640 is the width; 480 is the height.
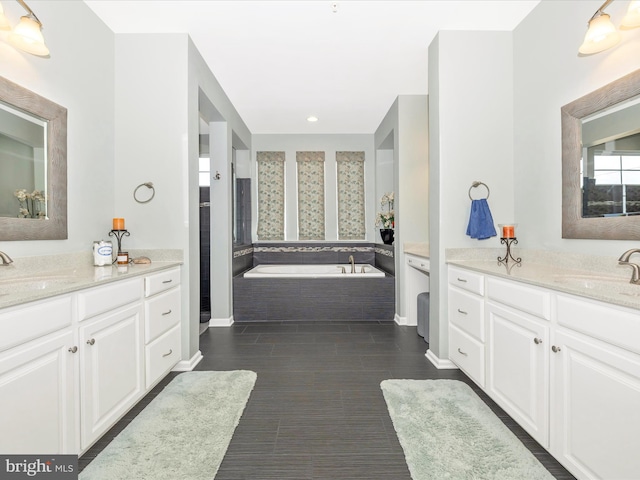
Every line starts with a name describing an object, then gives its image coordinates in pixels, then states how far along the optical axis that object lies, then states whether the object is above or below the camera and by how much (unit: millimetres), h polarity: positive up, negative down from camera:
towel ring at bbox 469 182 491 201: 2770 +382
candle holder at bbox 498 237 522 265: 2494 -128
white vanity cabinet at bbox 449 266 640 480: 1211 -598
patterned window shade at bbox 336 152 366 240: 5504 +607
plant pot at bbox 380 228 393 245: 4754 -31
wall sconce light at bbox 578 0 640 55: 1747 +1007
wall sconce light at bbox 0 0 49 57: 1757 +1020
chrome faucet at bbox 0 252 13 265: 1675 -110
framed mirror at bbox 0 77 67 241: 1833 +403
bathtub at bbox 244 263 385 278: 4678 -501
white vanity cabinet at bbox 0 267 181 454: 1253 -572
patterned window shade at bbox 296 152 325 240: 5520 +592
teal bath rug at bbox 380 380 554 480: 1538 -1041
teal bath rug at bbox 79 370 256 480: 1550 -1040
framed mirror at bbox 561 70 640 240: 1801 +395
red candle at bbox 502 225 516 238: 2521 +14
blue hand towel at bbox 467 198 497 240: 2652 +92
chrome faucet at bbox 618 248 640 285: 1574 -148
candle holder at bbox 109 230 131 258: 2578 +11
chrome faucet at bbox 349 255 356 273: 4848 -479
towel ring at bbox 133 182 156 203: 2758 +345
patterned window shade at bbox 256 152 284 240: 5473 +652
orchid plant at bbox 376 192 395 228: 4828 +263
